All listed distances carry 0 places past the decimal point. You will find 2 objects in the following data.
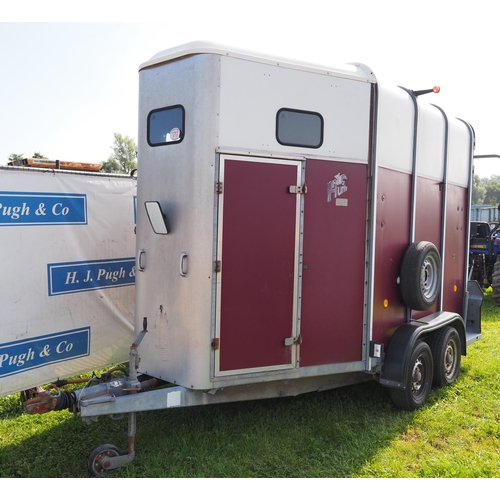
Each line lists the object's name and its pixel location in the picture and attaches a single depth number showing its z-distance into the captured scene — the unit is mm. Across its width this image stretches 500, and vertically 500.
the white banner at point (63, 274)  5387
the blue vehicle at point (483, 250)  12469
